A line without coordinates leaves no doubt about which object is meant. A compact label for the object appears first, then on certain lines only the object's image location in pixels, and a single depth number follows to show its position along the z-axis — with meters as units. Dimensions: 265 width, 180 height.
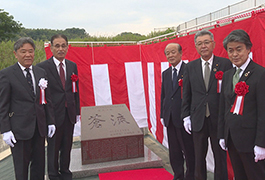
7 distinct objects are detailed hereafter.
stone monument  2.94
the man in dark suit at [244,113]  1.37
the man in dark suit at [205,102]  1.85
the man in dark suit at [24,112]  1.83
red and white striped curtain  4.30
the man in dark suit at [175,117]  2.37
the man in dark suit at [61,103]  2.48
